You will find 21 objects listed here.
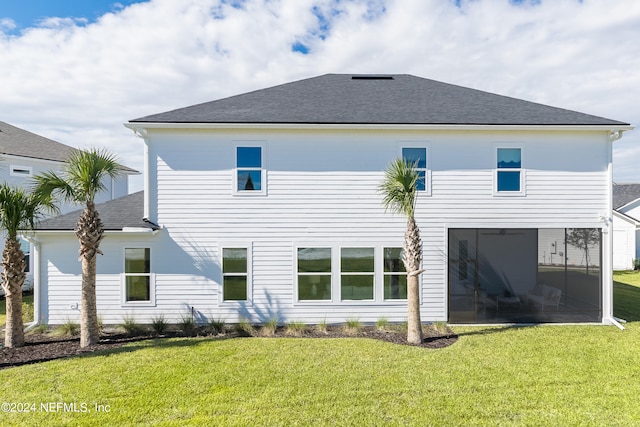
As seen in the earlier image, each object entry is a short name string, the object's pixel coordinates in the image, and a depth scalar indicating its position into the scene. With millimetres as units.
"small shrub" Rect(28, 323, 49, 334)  9121
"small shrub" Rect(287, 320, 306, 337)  9082
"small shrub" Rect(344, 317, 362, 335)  9227
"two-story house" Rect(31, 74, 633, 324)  9641
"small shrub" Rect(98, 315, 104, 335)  9039
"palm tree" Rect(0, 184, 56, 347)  7621
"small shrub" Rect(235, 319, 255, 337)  8992
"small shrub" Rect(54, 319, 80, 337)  8906
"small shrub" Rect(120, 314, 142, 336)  8984
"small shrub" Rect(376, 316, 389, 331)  9509
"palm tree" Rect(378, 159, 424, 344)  8188
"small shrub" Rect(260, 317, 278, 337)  8989
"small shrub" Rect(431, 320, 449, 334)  9201
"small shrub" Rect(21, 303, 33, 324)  10051
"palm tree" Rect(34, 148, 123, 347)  7652
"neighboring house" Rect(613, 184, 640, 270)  22078
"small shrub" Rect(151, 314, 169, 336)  9057
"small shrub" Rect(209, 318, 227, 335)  9100
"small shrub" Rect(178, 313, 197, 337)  9005
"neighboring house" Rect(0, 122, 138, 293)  14305
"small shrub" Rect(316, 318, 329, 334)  9336
